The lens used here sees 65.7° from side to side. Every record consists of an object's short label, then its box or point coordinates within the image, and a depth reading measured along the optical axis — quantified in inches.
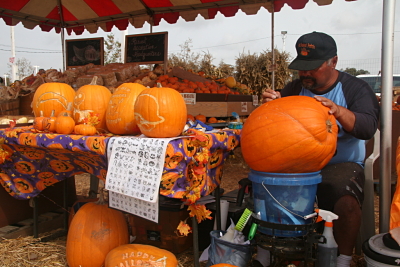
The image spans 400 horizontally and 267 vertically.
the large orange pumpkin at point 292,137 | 63.4
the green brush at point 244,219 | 71.1
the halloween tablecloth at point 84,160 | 67.1
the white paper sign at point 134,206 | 70.5
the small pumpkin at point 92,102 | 89.6
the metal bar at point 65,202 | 116.5
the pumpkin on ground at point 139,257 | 75.5
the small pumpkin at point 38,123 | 89.7
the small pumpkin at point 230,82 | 248.4
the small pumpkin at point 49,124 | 87.3
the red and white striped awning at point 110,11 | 203.0
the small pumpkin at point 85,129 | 80.7
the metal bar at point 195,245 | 78.8
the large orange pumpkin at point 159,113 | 71.2
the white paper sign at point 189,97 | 157.2
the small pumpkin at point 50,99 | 100.4
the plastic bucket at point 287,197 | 64.1
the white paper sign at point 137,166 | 63.8
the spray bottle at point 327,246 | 64.7
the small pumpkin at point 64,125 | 83.7
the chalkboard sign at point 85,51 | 235.0
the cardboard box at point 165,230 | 91.7
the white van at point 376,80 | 401.5
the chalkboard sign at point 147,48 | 206.1
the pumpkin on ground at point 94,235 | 85.5
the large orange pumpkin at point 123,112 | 83.0
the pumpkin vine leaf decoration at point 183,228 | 72.0
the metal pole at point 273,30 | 193.1
